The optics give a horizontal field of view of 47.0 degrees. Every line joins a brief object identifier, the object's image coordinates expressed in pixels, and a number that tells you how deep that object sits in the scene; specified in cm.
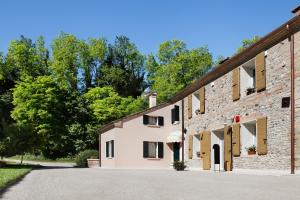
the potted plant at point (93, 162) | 3034
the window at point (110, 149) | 2774
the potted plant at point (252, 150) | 1643
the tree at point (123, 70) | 4792
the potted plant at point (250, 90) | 1689
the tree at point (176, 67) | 4381
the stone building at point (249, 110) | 1418
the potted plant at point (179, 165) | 2290
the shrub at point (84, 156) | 3041
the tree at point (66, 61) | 4693
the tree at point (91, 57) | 4923
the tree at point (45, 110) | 3898
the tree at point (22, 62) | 4712
